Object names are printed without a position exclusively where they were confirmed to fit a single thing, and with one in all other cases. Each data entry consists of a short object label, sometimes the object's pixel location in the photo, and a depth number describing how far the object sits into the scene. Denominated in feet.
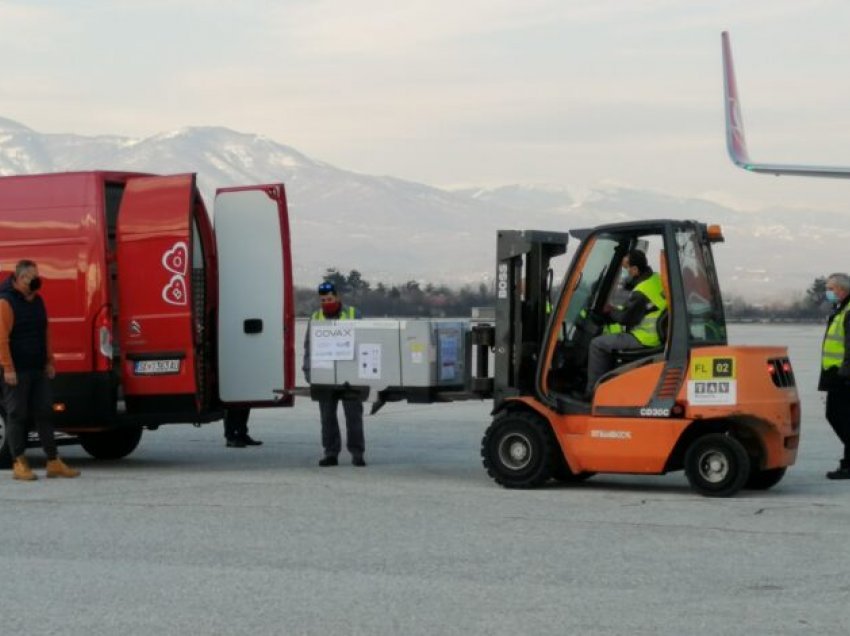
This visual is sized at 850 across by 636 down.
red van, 46.03
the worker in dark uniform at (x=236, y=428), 54.70
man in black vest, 44.29
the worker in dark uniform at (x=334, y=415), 47.29
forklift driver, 40.65
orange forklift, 39.68
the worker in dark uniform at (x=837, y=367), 45.11
